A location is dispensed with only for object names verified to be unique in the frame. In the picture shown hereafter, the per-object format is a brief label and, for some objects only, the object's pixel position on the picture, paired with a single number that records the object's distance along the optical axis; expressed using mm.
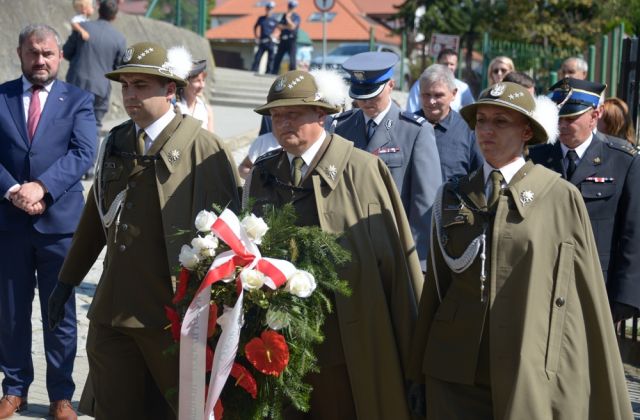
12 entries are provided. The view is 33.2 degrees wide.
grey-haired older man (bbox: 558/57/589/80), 10141
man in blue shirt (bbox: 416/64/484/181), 7281
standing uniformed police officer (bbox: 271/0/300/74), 24297
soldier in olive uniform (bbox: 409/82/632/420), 4438
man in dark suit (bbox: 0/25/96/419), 6492
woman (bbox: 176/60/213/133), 8598
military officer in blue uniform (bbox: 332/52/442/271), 6281
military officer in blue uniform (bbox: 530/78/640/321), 5867
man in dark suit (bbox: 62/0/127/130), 12375
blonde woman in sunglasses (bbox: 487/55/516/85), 10867
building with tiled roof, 60562
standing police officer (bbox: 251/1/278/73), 25406
